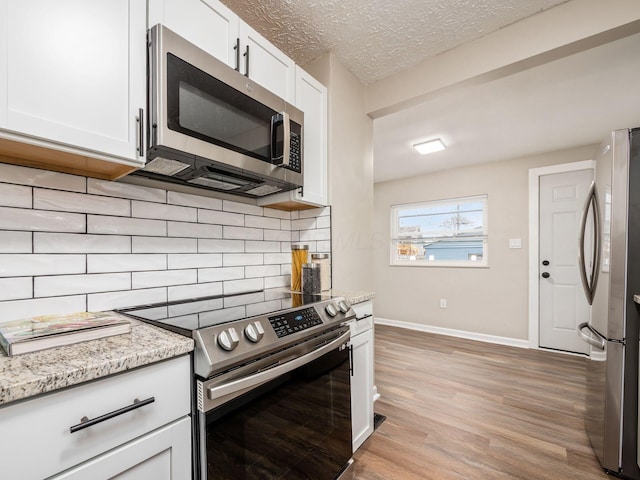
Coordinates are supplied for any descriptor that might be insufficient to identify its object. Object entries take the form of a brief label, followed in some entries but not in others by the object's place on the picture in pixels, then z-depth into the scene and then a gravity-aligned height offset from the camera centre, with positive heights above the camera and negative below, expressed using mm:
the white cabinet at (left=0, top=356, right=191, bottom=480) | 601 -432
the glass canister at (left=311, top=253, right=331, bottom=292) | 1795 -173
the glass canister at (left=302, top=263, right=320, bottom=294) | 1752 -240
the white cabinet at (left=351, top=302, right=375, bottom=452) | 1631 -780
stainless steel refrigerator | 1487 -337
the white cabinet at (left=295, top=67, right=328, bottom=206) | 1747 +603
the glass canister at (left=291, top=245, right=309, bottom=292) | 1898 -163
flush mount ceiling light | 3154 +950
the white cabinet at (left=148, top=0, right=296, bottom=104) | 1146 +846
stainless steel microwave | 1048 +445
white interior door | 3314 -296
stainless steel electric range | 866 -501
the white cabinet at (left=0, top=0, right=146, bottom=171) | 801 +473
